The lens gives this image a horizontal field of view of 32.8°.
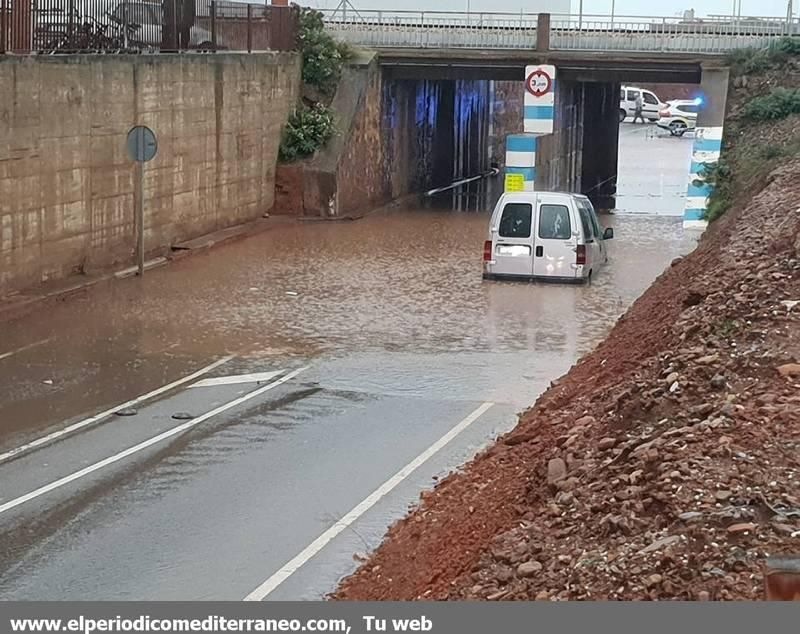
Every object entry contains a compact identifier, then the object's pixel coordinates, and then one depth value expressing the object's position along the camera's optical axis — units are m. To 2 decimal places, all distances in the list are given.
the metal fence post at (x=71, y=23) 23.33
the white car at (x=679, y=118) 79.81
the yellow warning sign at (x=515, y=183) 35.31
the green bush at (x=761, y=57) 36.00
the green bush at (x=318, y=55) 36.00
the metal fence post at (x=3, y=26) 20.75
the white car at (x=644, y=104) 91.25
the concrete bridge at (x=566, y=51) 36.62
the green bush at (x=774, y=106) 32.28
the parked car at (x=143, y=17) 25.75
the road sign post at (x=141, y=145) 22.97
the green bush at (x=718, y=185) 27.25
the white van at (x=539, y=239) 23.59
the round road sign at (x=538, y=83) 36.12
